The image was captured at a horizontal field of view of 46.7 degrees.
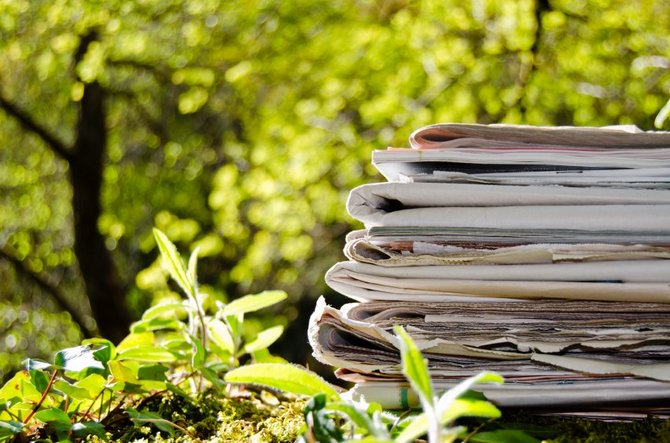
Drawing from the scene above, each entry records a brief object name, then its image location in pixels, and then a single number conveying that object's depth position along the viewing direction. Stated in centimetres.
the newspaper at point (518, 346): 75
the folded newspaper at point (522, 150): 76
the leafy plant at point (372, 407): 52
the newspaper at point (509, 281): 74
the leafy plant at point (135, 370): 77
